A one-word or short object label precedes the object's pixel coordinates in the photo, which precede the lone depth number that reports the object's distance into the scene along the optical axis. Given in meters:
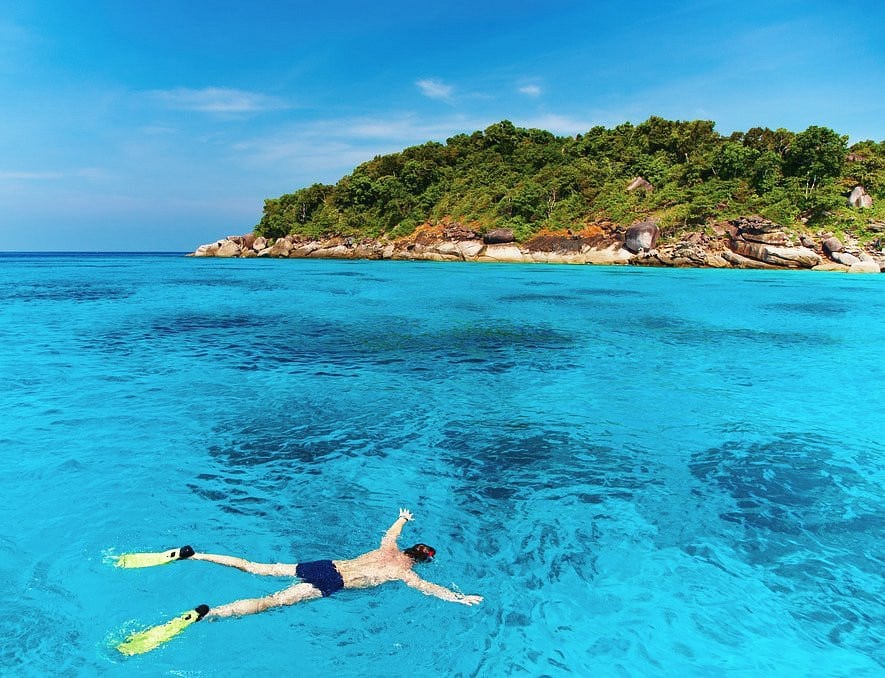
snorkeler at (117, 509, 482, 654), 4.37
